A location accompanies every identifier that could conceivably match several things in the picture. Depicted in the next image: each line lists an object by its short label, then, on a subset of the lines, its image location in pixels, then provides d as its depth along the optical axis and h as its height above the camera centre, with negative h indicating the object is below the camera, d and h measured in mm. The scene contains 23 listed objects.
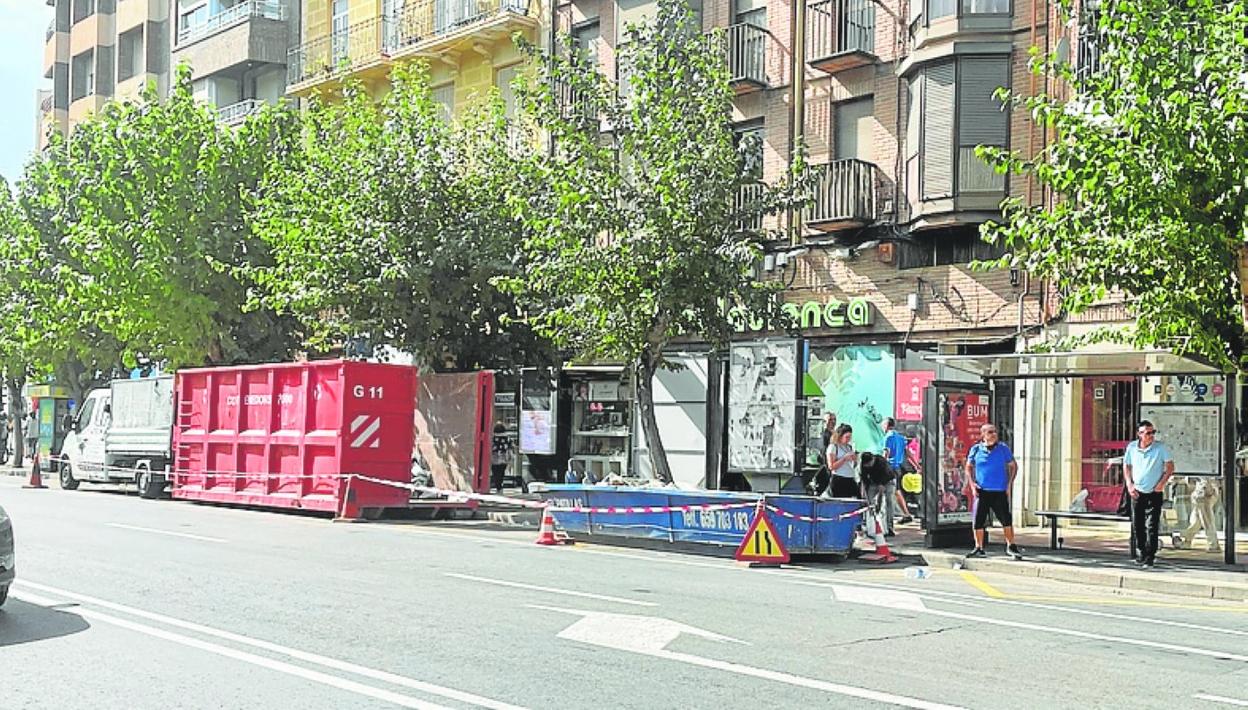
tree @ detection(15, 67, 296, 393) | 30094 +4224
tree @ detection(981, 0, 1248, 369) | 15242 +3105
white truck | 29703 -244
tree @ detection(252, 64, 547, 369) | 24875 +3562
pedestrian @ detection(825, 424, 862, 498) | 19156 -239
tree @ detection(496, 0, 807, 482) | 20906 +3533
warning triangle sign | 16641 -1190
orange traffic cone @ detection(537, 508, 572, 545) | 19250 -1352
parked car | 10617 -1002
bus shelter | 16734 +586
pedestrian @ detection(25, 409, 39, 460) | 47534 -165
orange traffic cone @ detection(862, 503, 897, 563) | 17781 -1311
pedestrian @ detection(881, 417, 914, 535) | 21609 -111
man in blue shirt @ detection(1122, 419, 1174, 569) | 16656 -375
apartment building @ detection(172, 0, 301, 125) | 42531 +11813
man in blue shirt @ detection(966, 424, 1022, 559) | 17406 -345
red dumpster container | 23750 -44
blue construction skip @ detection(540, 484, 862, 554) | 17047 -999
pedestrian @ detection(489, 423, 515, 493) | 30766 -438
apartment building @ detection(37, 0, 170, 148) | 50594 +14351
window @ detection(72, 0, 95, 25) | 56219 +16816
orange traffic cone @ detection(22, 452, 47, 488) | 33984 -1303
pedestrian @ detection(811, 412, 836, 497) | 20264 -439
